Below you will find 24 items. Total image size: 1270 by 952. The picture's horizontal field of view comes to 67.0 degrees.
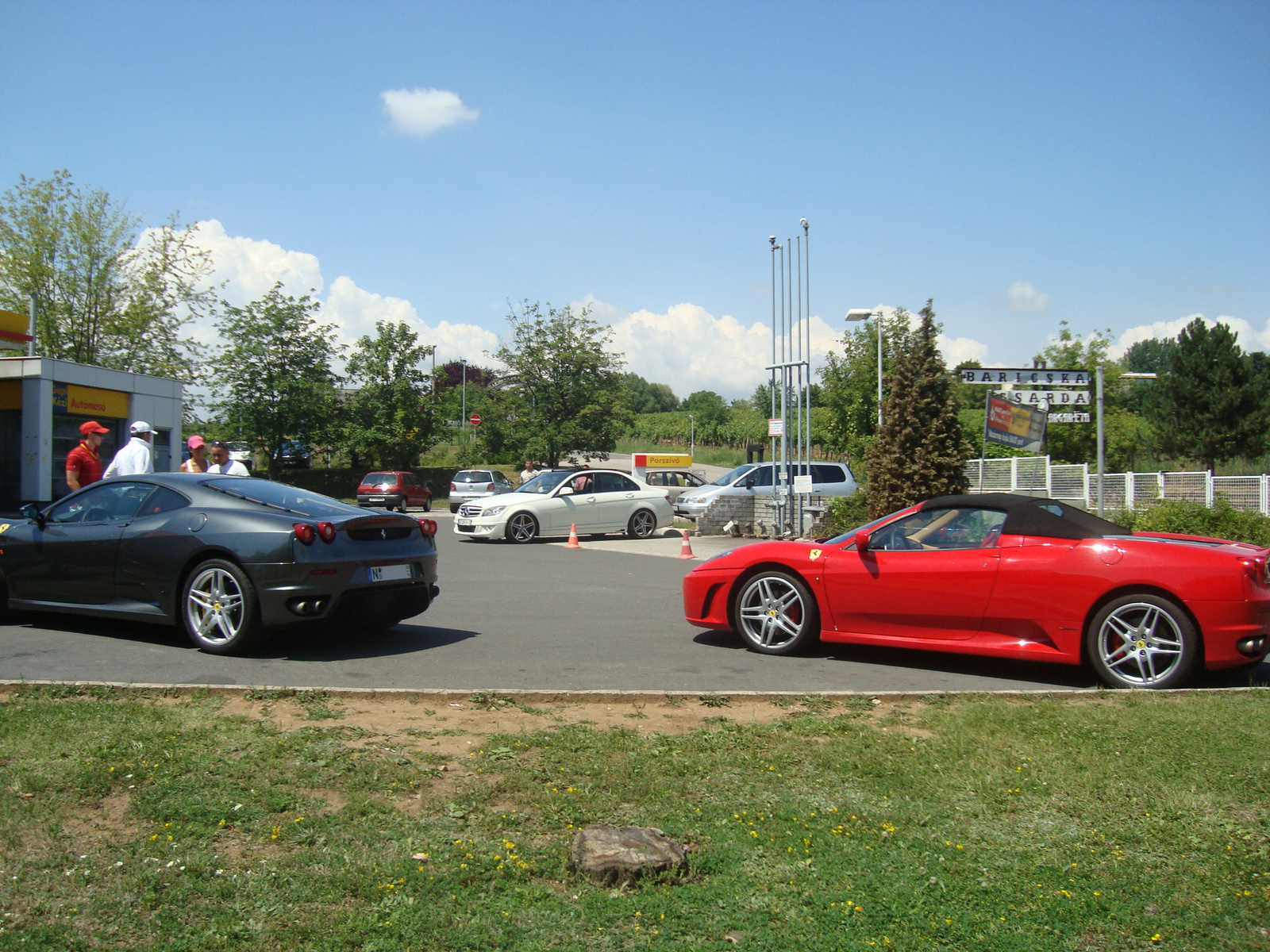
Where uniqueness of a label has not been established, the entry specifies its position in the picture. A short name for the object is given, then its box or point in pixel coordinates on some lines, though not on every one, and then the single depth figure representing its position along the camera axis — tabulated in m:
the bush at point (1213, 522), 15.89
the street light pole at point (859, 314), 28.14
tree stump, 3.14
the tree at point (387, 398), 47.19
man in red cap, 9.96
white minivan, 24.90
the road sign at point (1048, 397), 21.16
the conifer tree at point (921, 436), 19.16
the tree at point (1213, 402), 46.41
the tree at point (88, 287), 37.28
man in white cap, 9.91
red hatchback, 34.97
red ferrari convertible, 6.11
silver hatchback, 35.47
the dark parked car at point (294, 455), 47.28
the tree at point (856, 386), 44.91
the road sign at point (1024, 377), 21.75
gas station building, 23.78
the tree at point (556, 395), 45.38
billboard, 22.59
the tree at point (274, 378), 45.09
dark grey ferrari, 6.82
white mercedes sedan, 21.09
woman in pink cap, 10.65
